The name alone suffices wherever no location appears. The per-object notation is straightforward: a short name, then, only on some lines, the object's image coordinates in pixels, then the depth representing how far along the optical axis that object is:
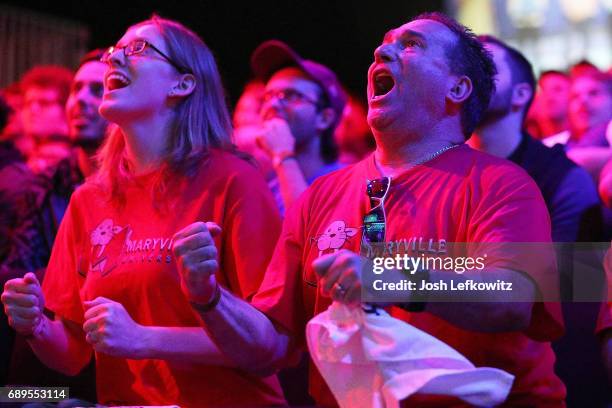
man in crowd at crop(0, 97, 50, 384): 3.15
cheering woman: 2.21
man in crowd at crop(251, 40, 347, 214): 3.66
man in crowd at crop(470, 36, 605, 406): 2.44
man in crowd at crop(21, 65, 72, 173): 4.50
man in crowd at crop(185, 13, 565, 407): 1.72
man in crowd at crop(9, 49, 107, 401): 3.27
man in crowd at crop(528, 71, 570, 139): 4.66
